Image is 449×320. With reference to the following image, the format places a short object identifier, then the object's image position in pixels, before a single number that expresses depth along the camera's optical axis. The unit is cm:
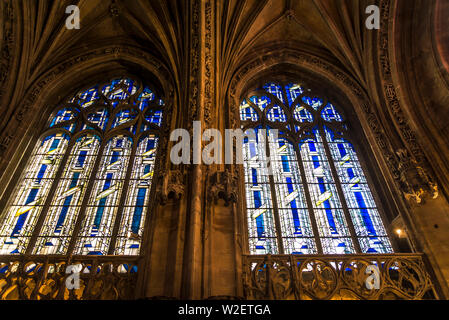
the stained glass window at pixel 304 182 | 687
